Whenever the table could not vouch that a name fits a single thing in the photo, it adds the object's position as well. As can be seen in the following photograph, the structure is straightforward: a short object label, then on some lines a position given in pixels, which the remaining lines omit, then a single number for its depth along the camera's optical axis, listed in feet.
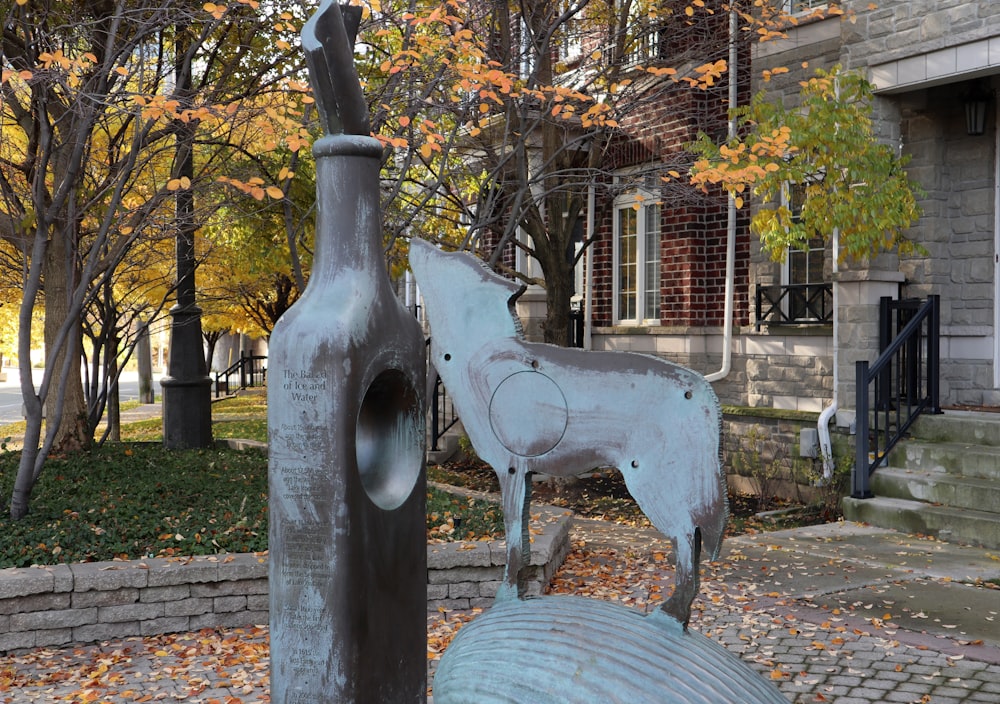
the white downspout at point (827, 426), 32.09
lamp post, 35.35
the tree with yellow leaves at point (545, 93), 25.58
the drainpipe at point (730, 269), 37.83
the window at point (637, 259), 43.42
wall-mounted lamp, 31.14
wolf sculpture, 9.35
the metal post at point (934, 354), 30.32
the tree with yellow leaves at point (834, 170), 29.32
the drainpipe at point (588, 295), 43.83
